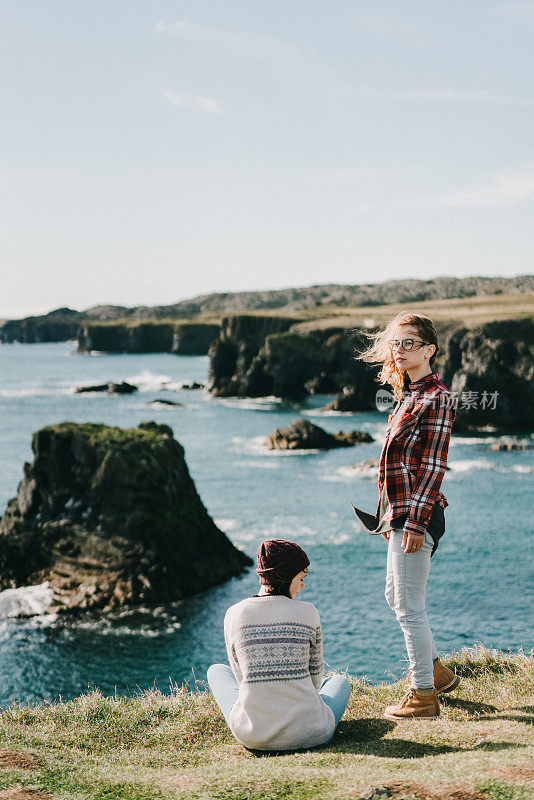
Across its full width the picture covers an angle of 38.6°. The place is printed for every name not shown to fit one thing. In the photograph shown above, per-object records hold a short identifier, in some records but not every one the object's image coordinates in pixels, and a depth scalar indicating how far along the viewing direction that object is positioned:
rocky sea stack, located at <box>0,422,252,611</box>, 30.50
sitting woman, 6.74
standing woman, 7.25
